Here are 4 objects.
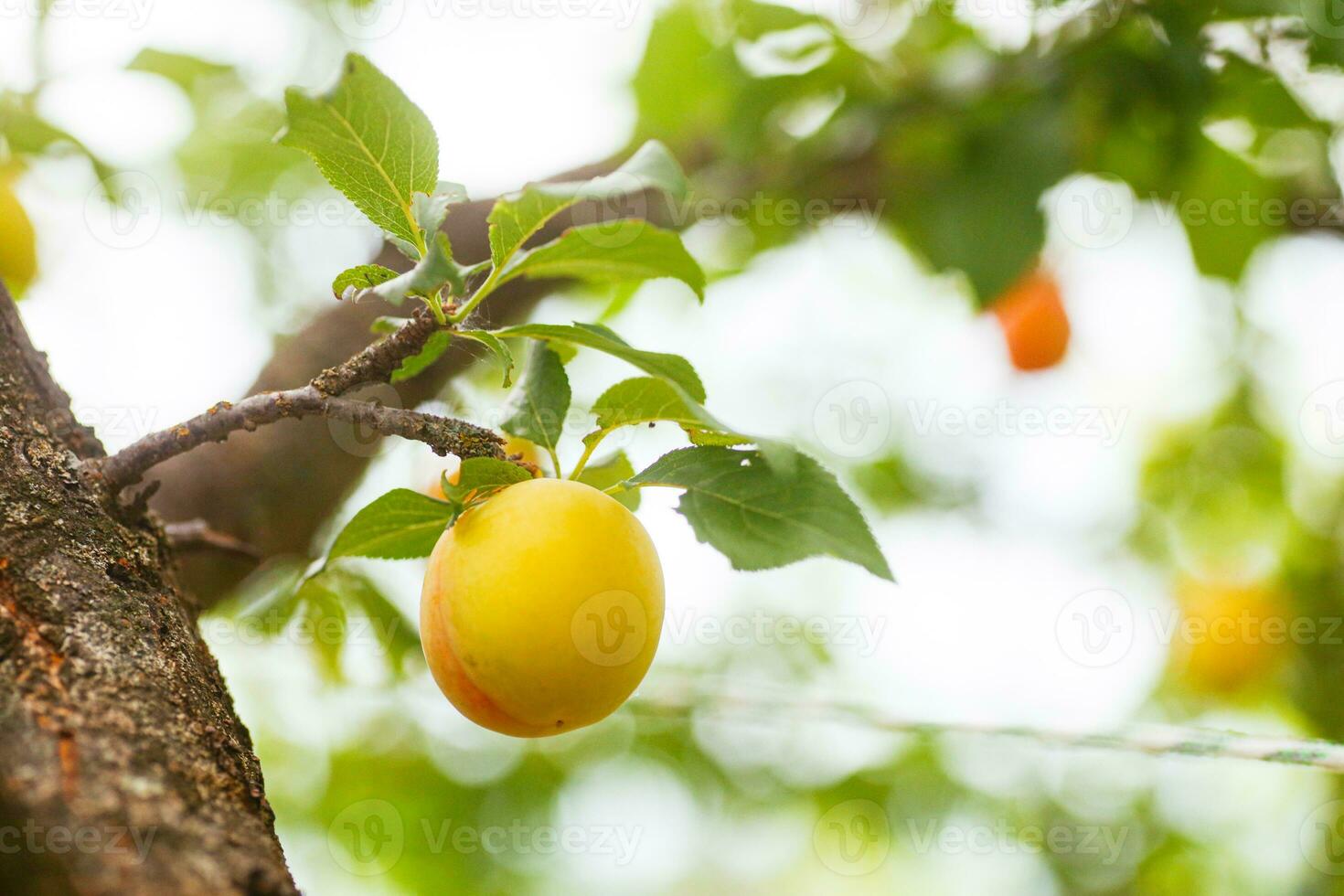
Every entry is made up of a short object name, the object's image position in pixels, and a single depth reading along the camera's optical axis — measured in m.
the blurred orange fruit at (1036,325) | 1.48
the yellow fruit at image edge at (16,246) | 0.95
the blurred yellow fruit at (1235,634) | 1.63
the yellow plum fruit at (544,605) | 0.71
